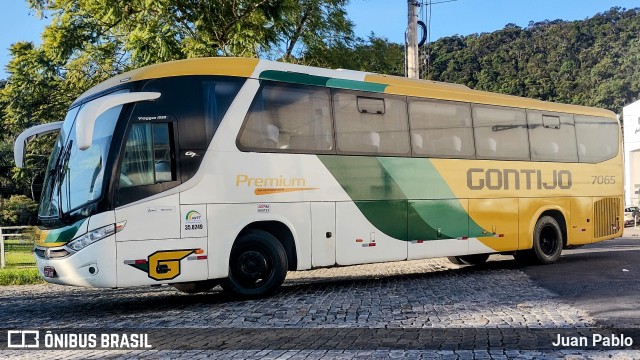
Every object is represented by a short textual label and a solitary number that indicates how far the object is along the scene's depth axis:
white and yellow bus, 9.48
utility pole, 19.83
